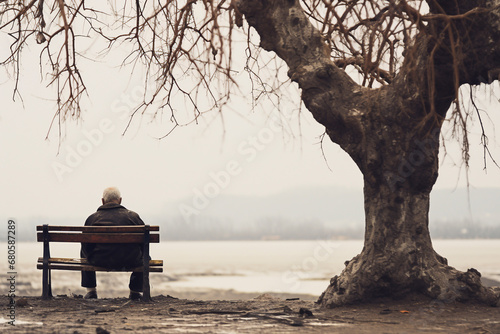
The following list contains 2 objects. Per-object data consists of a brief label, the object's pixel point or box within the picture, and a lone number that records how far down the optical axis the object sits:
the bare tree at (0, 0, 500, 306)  8.60
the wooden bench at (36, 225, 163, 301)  9.20
